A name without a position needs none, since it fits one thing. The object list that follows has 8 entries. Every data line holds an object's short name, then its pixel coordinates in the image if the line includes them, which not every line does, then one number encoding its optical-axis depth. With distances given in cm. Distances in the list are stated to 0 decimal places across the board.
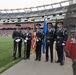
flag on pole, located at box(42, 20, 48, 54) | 430
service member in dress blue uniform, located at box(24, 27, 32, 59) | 454
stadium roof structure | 3294
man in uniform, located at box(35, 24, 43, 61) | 431
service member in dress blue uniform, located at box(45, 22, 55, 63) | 399
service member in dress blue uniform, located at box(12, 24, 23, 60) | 443
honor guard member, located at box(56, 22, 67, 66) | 380
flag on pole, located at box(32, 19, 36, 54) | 445
